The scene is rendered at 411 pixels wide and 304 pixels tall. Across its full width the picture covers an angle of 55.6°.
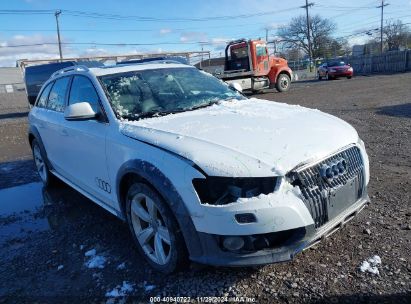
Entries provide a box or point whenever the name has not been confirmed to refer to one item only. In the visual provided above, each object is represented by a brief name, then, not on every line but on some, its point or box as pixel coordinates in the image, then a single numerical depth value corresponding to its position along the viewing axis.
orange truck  21.69
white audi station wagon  2.70
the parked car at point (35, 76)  18.34
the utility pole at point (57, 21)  55.45
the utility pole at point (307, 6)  57.14
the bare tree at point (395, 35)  73.53
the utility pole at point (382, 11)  67.50
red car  32.16
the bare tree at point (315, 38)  73.31
